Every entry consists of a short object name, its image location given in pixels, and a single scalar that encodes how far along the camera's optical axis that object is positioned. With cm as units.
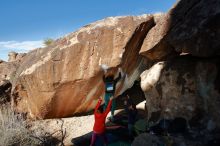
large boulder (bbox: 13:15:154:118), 442
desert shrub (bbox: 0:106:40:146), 399
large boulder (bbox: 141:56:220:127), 324
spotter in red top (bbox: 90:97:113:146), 369
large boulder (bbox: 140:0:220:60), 298
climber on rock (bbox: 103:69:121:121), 453
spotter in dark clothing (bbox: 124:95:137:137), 407
